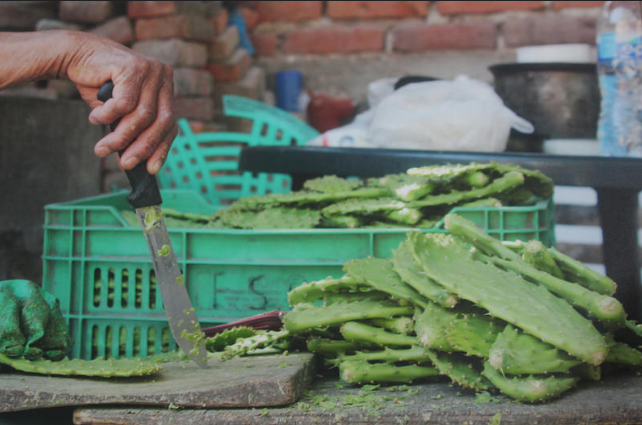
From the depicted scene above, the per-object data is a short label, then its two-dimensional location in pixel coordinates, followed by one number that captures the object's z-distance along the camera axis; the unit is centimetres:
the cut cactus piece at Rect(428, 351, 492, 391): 99
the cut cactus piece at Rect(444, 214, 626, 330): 98
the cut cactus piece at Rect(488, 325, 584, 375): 93
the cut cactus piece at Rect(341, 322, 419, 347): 108
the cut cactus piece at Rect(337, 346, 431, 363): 106
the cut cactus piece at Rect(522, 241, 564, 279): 107
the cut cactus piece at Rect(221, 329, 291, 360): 125
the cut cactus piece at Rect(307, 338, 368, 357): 114
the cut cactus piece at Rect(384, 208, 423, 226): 148
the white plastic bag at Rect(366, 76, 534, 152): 209
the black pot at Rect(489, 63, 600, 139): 221
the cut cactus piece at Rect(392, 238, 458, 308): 102
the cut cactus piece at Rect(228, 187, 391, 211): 159
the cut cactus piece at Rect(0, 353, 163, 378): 106
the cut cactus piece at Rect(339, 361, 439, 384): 106
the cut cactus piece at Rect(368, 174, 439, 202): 151
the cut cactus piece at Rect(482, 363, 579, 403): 92
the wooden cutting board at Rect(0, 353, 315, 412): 99
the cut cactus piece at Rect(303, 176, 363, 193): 166
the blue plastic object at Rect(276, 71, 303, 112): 346
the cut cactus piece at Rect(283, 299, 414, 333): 110
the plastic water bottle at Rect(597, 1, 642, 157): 192
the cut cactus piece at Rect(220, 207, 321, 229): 151
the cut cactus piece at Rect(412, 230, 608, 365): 92
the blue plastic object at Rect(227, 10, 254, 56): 338
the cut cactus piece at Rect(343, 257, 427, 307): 110
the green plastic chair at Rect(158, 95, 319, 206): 271
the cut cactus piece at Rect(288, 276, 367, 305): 117
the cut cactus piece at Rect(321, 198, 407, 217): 153
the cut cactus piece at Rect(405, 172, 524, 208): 148
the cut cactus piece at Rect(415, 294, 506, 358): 98
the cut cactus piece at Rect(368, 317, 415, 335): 109
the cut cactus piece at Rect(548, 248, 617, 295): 103
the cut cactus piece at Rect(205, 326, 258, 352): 130
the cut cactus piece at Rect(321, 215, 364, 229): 152
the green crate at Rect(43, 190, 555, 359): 144
